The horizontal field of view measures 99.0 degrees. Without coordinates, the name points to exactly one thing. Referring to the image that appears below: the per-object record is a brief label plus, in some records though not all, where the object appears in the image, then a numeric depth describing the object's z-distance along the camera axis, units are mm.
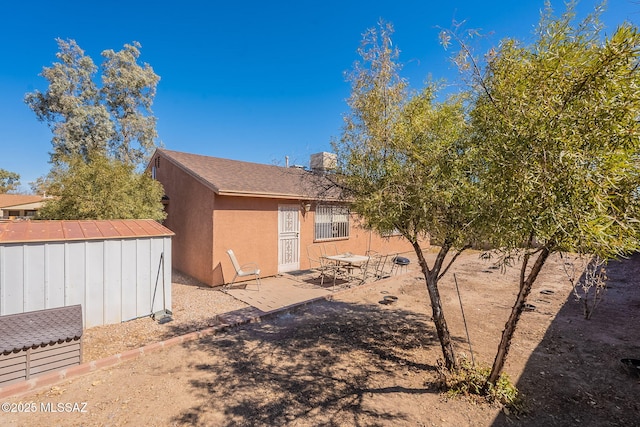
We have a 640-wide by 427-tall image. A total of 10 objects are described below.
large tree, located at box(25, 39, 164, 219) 19609
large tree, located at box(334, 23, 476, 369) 3525
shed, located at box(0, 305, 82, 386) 3441
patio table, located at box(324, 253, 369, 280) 9125
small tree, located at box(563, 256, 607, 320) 6316
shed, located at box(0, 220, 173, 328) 4633
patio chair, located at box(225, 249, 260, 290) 7979
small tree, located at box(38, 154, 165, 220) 7969
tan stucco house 8523
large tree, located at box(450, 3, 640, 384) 2115
